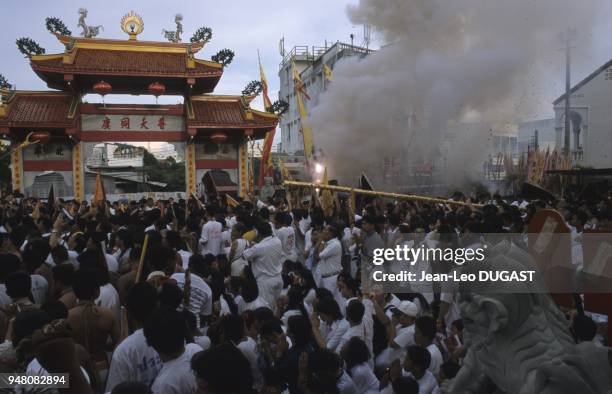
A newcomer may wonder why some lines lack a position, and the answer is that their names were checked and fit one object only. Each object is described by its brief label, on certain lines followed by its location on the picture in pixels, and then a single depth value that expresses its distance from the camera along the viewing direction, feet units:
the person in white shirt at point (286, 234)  23.66
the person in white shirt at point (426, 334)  12.84
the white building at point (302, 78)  113.29
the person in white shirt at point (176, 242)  18.51
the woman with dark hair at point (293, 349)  11.68
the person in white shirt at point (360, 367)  12.37
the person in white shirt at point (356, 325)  13.82
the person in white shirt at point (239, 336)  12.09
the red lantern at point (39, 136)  57.77
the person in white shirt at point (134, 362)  10.09
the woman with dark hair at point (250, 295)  15.35
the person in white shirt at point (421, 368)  11.60
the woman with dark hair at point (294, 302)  15.45
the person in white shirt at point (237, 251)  21.29
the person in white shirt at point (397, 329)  14.10
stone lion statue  7.02
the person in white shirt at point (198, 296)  14.44
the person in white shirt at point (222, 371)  7.98
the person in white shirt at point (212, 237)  25.64
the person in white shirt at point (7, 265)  15.01
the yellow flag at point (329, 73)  79.84
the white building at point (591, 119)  79.97
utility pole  60.29
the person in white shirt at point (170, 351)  9.32
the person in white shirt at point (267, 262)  19.69
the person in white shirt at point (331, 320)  14.24
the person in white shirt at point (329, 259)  21.26
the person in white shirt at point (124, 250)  19.02
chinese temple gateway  58.44
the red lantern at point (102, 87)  59.11
